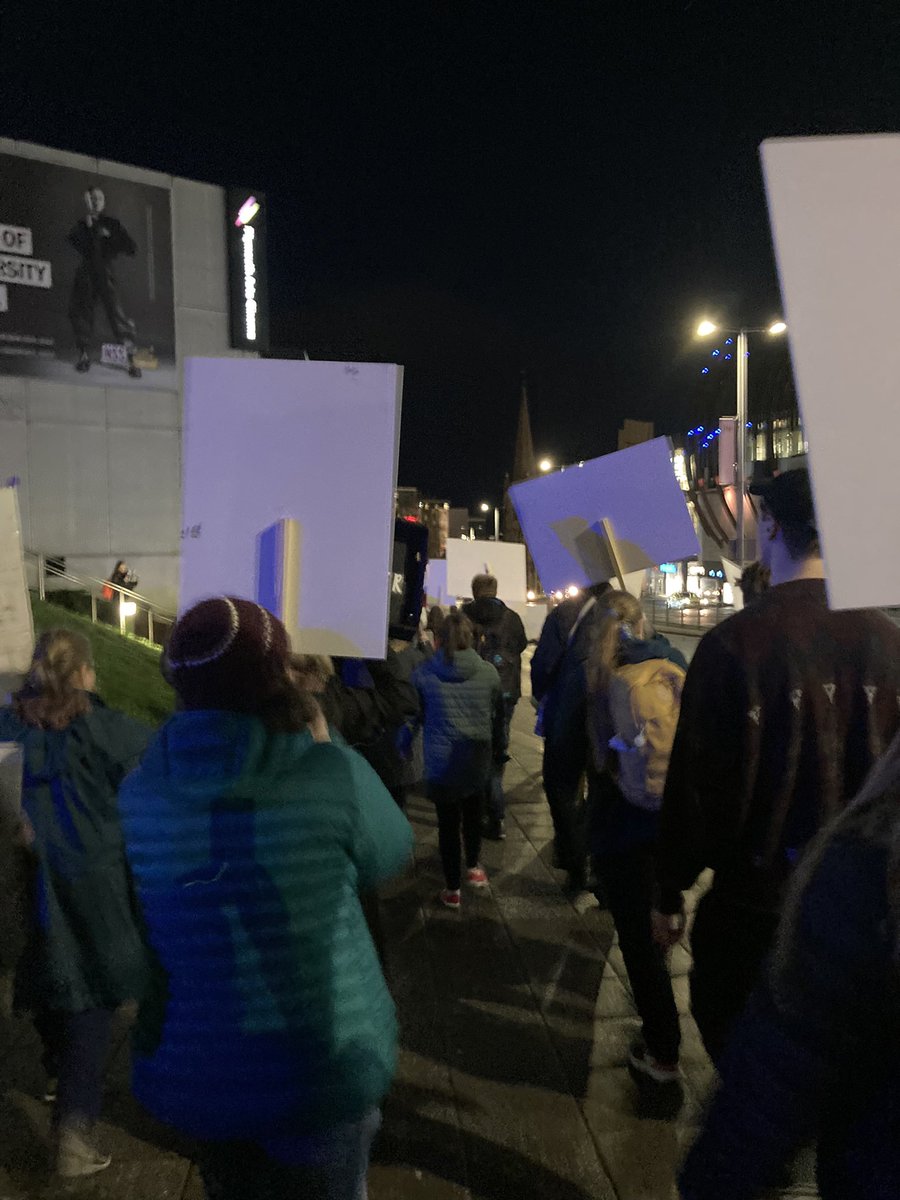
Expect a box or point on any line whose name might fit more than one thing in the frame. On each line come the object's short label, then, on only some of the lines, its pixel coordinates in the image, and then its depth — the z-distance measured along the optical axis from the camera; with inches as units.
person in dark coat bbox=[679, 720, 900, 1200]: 42.4
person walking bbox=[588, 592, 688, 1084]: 128.7
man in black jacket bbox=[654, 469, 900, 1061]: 88.3
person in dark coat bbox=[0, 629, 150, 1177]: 111.6
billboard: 658.2
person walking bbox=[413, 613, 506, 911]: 203.0
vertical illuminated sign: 743.7
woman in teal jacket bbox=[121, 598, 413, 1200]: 64.2
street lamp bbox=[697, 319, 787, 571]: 723.2
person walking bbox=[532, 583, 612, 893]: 163.0
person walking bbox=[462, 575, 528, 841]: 301.9
